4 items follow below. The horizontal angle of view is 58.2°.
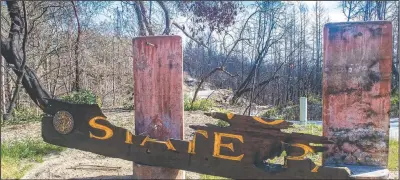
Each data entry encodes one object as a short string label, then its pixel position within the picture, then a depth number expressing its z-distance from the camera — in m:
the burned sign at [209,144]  3.62
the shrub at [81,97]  9.76
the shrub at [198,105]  11.06
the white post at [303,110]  9.27
